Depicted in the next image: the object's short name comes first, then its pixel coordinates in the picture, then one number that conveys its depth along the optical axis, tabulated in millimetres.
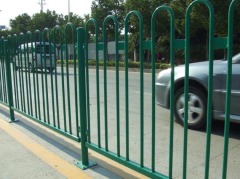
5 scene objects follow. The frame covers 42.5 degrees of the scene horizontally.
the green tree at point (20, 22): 53784
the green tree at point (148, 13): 16348
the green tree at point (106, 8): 24219
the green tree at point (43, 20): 48000
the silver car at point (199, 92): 4293
